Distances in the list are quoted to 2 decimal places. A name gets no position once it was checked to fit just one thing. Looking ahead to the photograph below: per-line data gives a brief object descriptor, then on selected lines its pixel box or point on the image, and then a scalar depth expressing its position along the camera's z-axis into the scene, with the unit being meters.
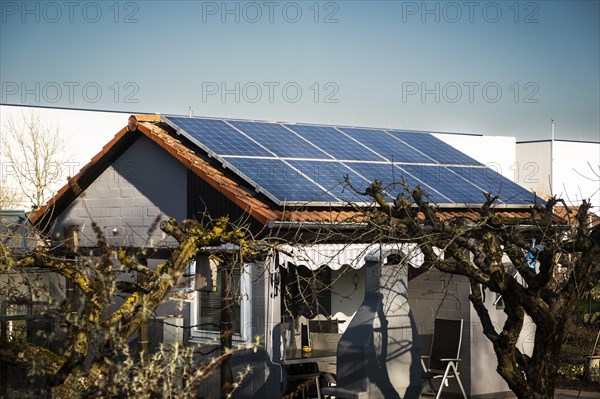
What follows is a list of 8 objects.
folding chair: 15.04
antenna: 50.72
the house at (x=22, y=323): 13.41
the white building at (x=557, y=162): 51.28
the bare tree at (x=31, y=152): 35.25
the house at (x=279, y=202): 13.59
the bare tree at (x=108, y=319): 6.42
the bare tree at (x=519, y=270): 9.20
